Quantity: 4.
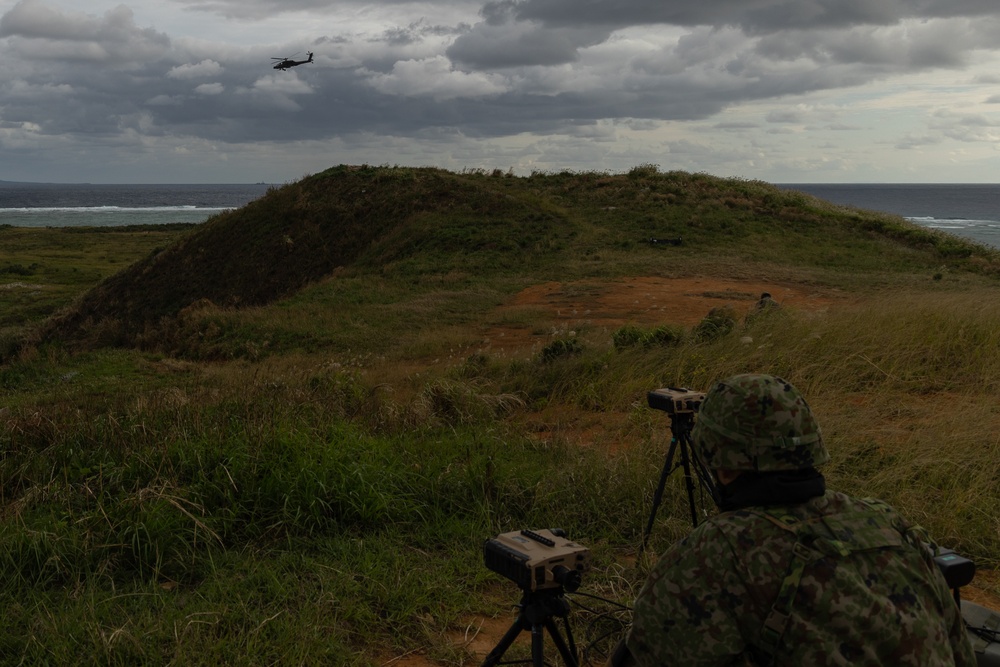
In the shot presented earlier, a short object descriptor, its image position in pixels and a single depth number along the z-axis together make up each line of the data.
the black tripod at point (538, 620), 2.60
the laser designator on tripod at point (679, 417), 4.12
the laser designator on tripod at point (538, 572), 2.52
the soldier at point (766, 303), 10.93
